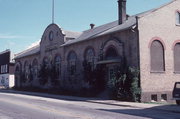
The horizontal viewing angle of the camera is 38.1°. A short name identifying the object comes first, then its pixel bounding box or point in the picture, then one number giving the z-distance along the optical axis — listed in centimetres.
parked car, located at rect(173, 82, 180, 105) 1880
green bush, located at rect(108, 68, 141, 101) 2141
